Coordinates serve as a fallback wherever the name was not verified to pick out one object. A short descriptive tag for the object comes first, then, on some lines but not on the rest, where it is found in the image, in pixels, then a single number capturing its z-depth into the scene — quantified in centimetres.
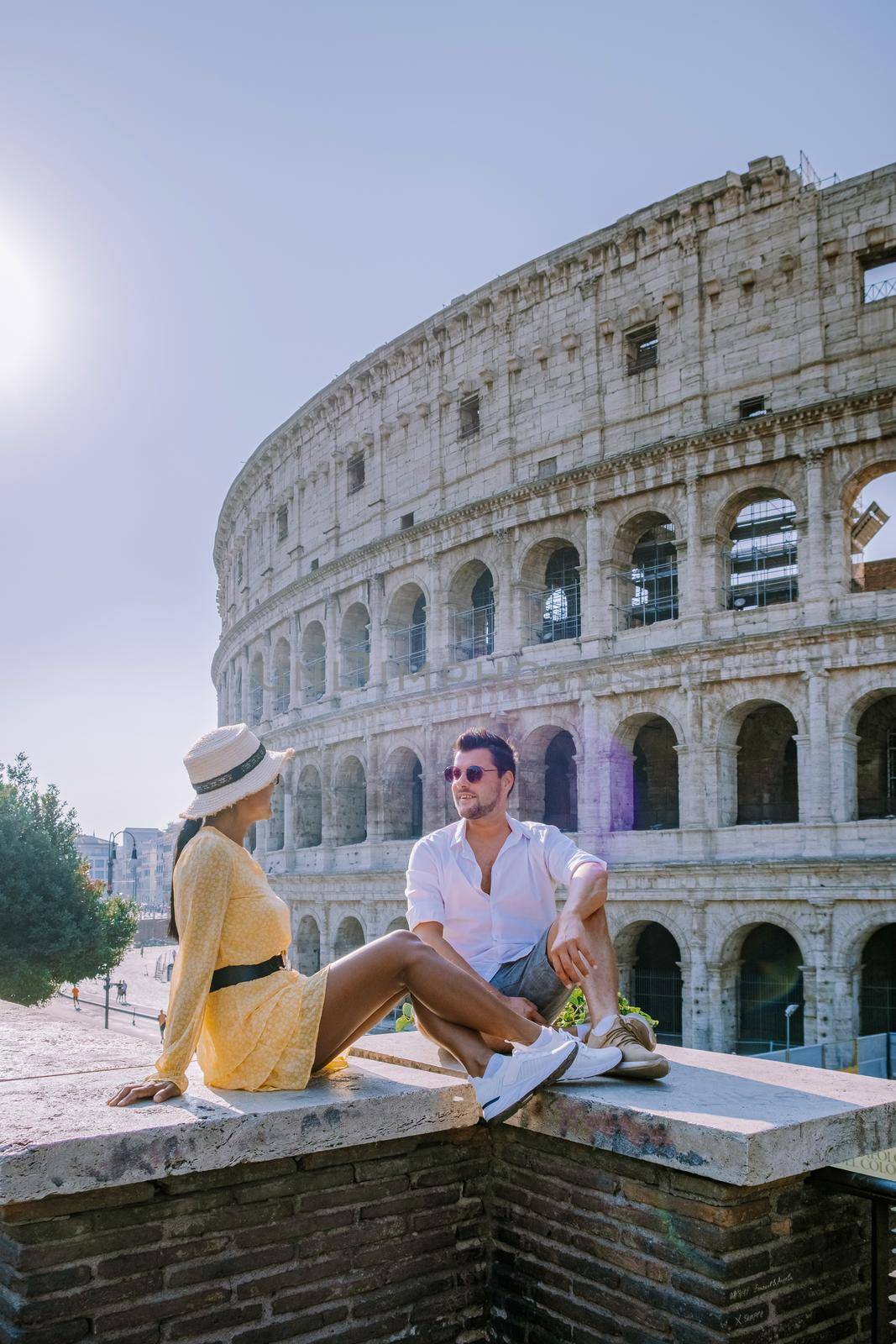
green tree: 2639
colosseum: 1755
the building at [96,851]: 14575
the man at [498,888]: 386
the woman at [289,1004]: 321
